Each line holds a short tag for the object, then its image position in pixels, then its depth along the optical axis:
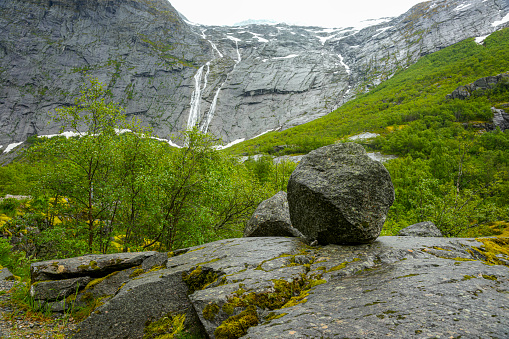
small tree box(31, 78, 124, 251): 12.37
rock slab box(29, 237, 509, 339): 3.78
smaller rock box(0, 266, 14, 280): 10.30
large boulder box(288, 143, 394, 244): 8.04
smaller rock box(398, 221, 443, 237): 12.65
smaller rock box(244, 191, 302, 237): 12.35
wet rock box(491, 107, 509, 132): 70.84
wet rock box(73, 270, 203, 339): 6.22
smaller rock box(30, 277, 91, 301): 7.73
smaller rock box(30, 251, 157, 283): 8.22
